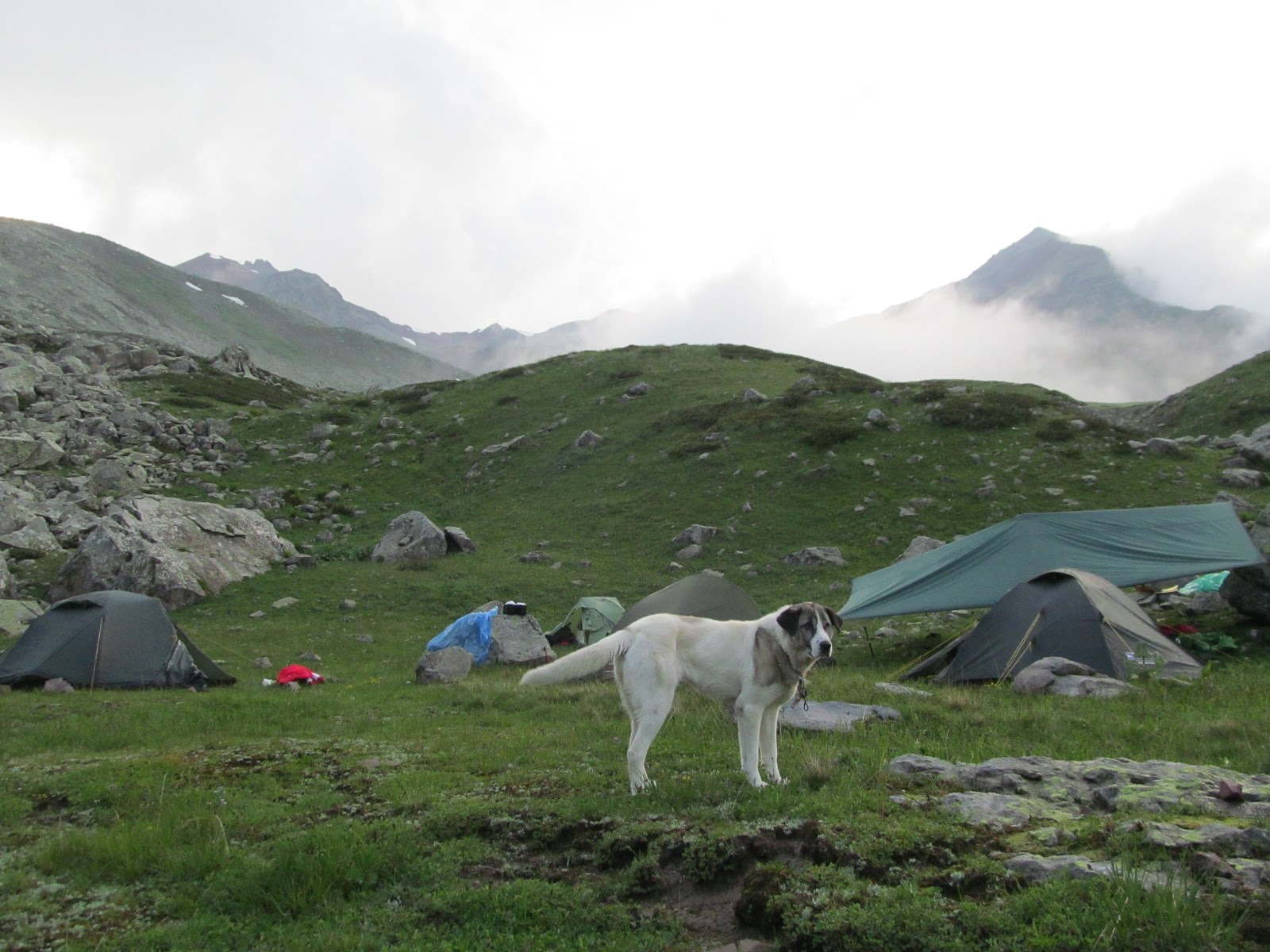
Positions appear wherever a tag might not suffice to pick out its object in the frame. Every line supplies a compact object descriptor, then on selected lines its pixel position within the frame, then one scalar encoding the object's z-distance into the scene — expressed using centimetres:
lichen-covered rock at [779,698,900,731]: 1130
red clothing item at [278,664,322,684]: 1883
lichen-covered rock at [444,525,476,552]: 3475
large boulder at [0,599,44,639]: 2230
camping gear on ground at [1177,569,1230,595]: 2198
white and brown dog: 830
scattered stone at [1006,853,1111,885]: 497
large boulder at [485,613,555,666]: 2161
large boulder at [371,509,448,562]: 3366
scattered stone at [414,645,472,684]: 1909
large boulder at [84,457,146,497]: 3725
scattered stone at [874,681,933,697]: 1405
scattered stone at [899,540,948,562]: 2883
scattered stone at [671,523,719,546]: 3356
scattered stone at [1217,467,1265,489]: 3181
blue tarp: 2172
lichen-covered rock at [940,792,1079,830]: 611
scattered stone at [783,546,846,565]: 3050
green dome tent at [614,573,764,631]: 2108
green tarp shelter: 1889
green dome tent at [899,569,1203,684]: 1522
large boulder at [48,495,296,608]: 2673
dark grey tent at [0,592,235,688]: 1800
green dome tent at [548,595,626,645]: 2369
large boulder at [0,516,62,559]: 2900
